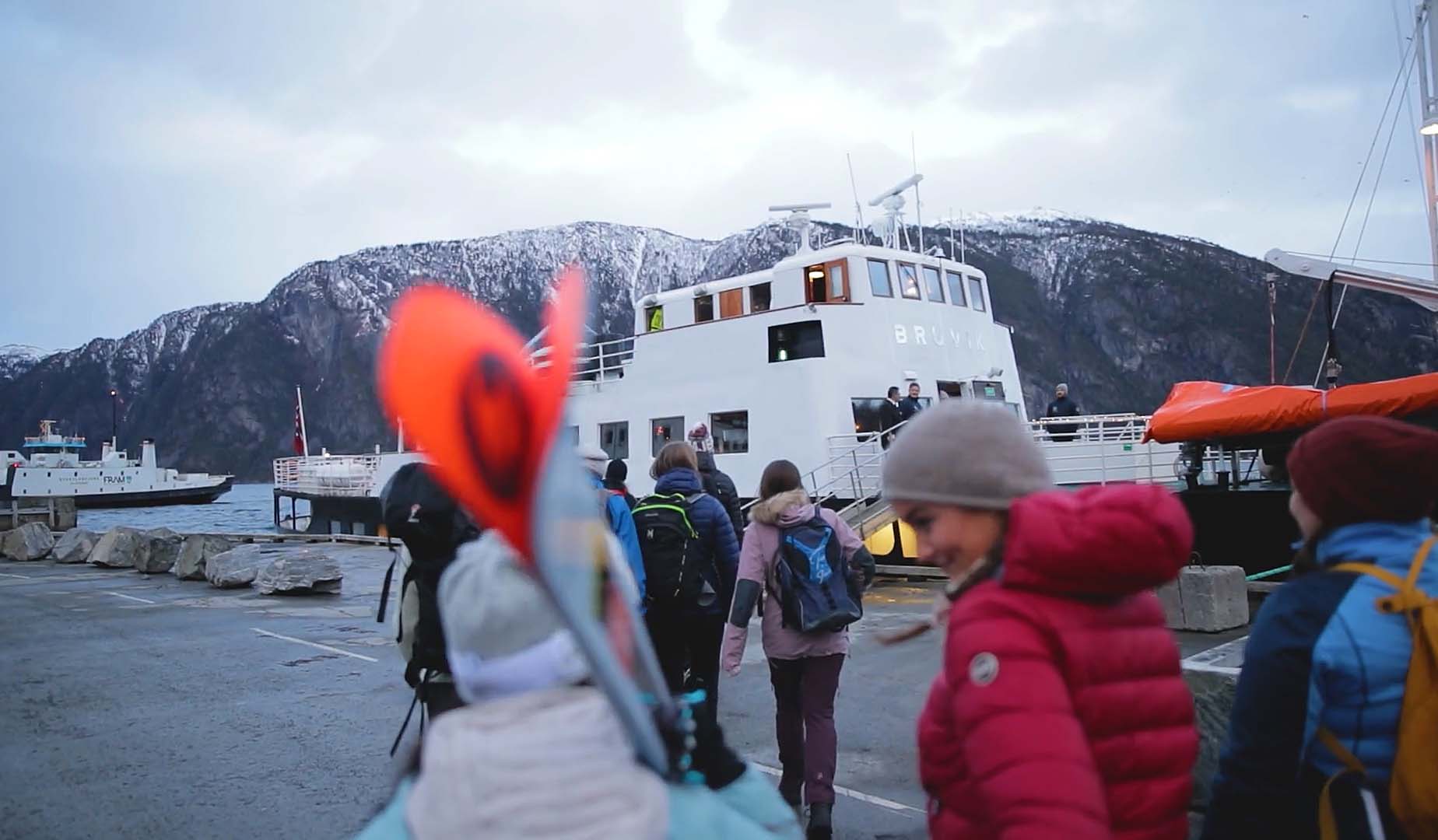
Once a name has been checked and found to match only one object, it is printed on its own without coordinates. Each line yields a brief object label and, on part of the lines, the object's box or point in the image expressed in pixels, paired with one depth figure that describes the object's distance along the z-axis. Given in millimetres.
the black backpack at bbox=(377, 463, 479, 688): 3383
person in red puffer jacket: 1420
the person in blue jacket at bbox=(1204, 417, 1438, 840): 1796
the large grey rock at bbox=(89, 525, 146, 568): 16906
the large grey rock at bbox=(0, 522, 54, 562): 19453
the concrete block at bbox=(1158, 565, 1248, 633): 8234
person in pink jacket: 4207
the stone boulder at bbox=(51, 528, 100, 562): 18047
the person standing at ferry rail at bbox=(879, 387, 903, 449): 15180
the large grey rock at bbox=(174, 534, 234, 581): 14766
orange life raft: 9383
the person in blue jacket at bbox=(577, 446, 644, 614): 4738
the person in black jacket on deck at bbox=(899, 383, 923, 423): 15344
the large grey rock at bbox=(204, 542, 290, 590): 13711
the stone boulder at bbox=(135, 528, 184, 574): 15930
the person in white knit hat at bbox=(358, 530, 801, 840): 1278
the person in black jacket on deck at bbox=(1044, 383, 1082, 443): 16281
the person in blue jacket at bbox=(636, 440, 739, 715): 4859
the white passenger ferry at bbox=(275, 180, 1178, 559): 15766
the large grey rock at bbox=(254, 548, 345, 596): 12867
